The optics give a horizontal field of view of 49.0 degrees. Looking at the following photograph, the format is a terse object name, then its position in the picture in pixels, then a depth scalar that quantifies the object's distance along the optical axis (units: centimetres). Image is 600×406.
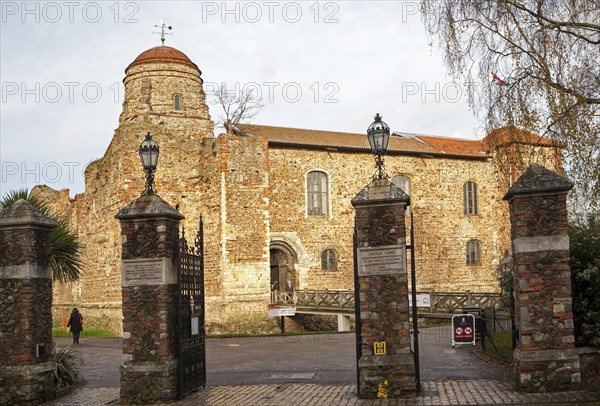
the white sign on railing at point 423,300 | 2339
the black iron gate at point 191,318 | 1138
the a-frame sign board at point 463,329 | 1728
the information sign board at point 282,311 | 2681
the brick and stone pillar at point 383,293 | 1034
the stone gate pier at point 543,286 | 970
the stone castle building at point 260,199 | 2850
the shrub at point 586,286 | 1005
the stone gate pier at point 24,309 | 1132
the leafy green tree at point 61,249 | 1723
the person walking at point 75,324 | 2405
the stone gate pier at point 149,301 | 1110
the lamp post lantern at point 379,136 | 1130
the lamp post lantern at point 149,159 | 1223
